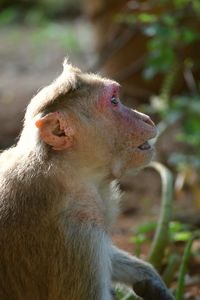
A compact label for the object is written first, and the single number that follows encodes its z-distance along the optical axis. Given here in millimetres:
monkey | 7480
